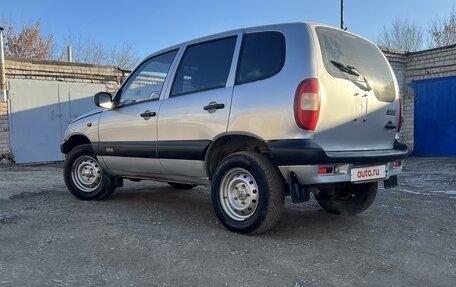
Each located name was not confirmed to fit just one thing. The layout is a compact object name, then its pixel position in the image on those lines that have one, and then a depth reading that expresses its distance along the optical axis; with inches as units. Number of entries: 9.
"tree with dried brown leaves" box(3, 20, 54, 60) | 912.3
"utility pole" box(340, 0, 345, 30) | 643.5
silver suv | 135.5
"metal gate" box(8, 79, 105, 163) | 430.3
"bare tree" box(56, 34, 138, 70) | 973.8
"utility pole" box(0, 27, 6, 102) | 413.7
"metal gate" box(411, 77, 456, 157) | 482.3
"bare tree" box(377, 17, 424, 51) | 1053.8
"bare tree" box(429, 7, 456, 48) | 956.0
